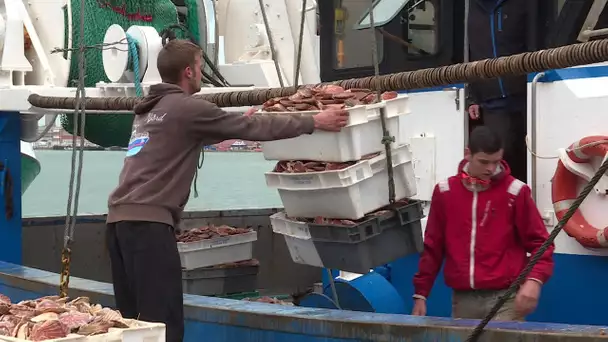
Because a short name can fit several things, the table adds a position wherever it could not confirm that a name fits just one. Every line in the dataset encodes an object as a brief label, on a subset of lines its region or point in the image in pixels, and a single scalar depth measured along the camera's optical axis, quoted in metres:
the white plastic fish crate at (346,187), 4.52
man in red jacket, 4.24
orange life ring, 4.69
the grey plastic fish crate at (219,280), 6.86
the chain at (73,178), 4.57
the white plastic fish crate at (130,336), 3.05
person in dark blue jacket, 5.46
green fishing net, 7.89
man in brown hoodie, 3.98
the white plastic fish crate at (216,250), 6.83
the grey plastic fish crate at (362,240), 4.61
